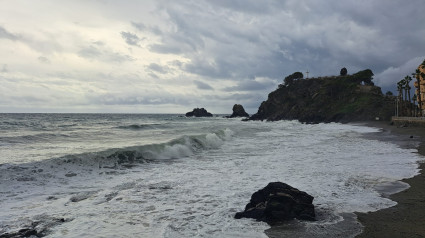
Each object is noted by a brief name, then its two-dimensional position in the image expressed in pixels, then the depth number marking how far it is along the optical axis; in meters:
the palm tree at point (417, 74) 61.63
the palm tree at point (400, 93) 68.19
